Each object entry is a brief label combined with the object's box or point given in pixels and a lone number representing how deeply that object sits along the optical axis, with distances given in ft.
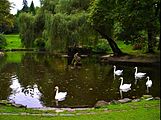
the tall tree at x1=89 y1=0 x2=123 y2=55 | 80.41
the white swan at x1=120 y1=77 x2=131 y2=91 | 44.28
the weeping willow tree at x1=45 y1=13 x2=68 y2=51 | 88.63
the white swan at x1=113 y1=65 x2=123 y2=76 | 59.41
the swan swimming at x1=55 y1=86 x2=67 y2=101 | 38.18
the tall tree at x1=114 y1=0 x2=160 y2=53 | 32.55
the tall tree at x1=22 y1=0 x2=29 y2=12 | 244.94
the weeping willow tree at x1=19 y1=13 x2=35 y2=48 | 103.71
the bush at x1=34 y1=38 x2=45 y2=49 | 107.45
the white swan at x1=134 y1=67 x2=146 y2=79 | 56.20
